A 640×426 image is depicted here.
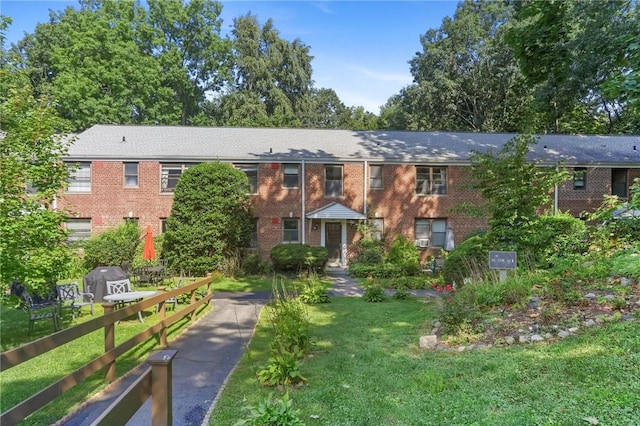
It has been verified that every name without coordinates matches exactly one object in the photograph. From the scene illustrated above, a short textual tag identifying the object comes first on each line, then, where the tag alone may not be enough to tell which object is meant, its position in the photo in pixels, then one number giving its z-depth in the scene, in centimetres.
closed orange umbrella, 1141
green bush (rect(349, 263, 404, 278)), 1619
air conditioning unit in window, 1941
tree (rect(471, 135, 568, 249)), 1009
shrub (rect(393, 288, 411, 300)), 1118
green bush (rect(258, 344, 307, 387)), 469
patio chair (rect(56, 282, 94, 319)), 872
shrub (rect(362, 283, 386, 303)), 1098
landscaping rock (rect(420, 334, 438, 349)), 598
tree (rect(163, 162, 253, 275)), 1573
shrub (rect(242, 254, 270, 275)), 1700
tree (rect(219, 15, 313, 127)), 3825
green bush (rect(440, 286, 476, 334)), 634
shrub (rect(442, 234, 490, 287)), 1052
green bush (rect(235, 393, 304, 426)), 307
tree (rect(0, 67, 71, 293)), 605
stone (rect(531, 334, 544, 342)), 536
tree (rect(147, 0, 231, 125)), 3509
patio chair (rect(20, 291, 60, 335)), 773
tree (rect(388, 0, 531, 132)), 3125
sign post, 802
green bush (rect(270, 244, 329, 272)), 1650
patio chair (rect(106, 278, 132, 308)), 942
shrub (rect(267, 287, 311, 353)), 545
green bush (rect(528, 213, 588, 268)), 1032
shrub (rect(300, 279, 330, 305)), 1052
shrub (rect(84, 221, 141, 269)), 1605
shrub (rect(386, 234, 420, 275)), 1670
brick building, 1864
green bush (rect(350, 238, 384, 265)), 1756
